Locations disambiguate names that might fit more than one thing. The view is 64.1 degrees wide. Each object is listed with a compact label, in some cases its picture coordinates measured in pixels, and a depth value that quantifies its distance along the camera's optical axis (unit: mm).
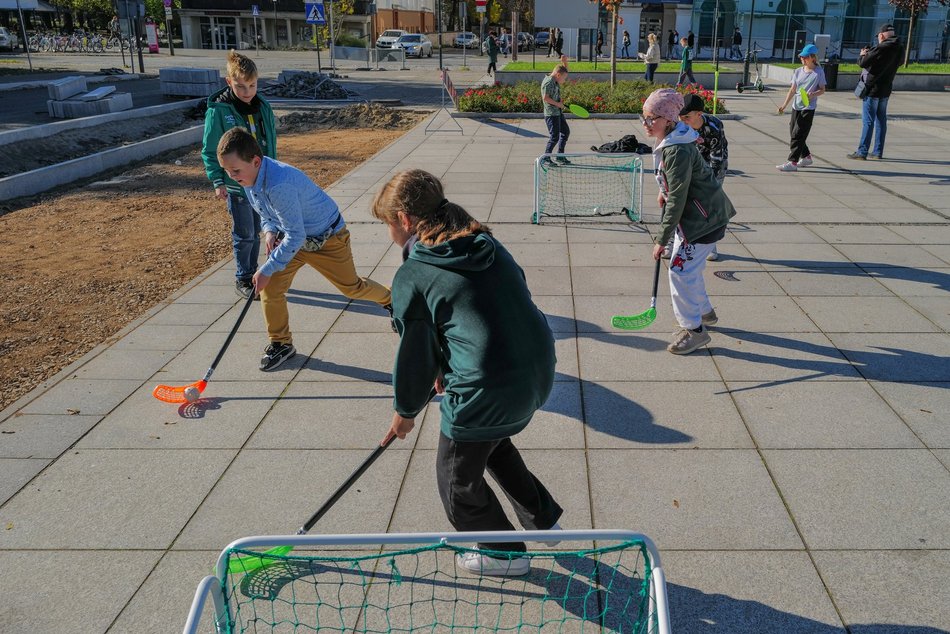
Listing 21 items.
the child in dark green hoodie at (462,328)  2777
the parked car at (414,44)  49656
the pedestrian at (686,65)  23266
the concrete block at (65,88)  19906
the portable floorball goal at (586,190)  9609
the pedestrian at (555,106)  12312
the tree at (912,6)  28039
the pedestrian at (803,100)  11711
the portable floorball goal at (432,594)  3182
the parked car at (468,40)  56956
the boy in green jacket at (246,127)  6219
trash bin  24203
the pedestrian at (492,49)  32000
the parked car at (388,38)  50656
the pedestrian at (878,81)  12227
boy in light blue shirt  4887
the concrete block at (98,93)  19922
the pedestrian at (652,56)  25156
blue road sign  27403
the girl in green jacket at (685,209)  5180
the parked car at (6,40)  49406
